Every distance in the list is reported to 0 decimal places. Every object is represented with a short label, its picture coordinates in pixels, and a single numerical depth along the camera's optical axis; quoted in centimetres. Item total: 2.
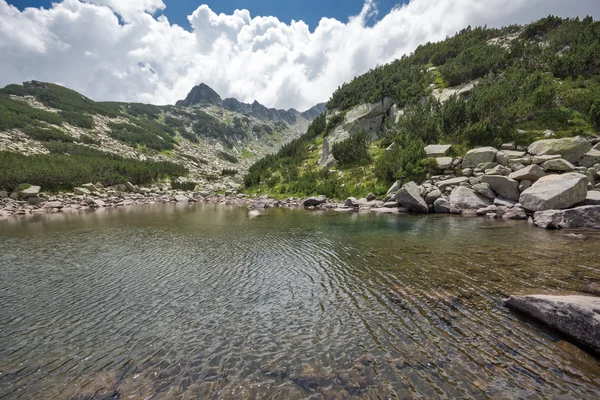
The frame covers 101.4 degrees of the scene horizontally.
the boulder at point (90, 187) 5742
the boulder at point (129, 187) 6719
